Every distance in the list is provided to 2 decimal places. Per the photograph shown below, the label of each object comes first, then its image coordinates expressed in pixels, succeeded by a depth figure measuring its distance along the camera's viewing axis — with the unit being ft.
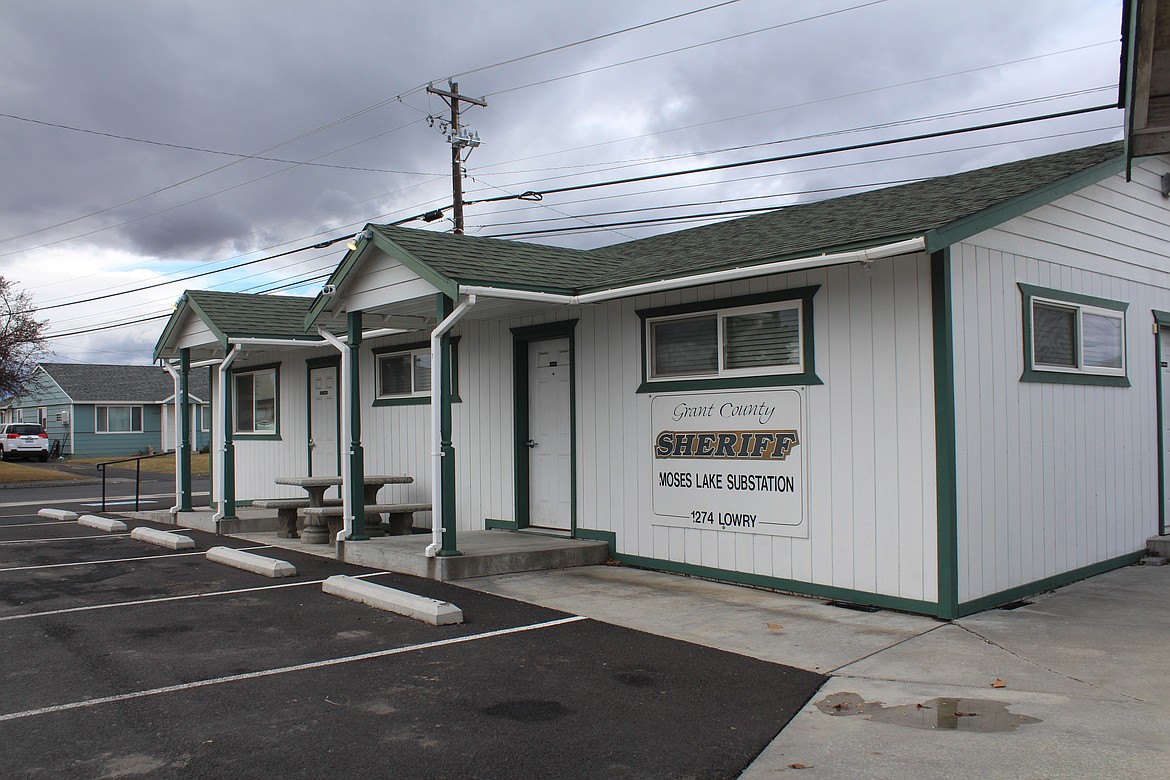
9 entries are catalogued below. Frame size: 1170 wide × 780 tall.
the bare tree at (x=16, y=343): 112.37
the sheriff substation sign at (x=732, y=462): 26.96
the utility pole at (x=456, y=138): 77.15
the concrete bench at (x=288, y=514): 41.29
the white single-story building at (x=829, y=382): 24.16
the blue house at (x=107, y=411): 154.81
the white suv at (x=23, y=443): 138.72
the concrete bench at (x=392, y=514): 38.14
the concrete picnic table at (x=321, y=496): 38.99
